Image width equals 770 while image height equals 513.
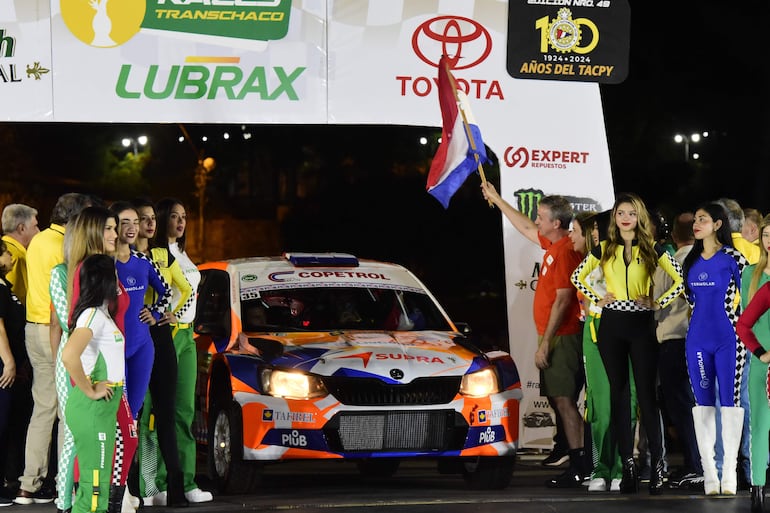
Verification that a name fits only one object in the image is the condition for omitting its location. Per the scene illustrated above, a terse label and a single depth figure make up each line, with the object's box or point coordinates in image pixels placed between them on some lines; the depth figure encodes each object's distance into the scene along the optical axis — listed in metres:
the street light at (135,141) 104.50
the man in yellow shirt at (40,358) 18.91
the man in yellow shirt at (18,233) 20.00
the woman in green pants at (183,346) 18.30
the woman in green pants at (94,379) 14.29
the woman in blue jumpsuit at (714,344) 18.84
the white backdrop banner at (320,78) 23.45
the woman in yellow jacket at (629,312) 19.06
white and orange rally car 18.56
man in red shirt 20.67
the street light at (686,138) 83.27
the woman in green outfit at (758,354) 17.42
